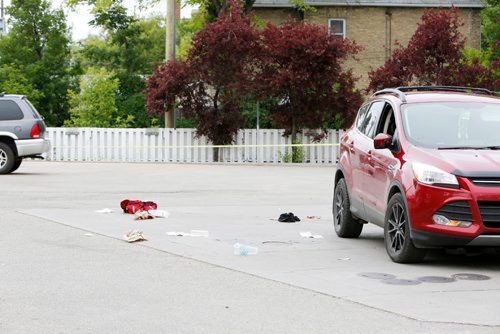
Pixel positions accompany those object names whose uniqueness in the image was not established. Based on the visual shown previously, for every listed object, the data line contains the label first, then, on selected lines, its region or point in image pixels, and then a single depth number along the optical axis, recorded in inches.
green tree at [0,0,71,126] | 1872.5
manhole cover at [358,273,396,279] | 396.2
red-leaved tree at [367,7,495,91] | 1435.8
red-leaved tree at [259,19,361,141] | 1430.9
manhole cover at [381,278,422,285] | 380.8
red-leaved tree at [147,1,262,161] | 1453.0
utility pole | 1530.5
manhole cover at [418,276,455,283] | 387.2
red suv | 404.2
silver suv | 1034.7
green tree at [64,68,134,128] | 1748.3
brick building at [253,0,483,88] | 2028.8
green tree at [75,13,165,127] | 1867.6
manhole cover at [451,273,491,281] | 393.7
